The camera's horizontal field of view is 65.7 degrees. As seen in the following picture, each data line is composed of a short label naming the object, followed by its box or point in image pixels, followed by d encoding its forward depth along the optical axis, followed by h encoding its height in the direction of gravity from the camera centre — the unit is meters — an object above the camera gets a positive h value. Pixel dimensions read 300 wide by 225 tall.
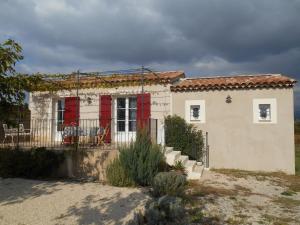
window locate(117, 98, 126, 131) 9.95 +0.24
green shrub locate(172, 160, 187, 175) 7.28 -1.53
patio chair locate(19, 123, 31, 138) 9.12 -0.55
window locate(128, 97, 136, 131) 9.81 +0.19
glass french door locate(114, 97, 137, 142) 9.78 +0.06
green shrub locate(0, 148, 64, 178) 7.12 -1.39
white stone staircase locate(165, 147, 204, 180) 7.34 -1.48
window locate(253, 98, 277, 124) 8.87 +0.34
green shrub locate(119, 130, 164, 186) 6.41 -1.16
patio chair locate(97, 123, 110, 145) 8.49 -0.64
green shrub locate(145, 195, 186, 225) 3.86 -1.58
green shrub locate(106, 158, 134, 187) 6.41 -1.62
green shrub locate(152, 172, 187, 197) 5.26 -1.51
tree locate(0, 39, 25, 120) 4.42 +0.66
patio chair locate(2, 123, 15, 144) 9.72 -0.58
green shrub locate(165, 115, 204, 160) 8.90 -0.72
